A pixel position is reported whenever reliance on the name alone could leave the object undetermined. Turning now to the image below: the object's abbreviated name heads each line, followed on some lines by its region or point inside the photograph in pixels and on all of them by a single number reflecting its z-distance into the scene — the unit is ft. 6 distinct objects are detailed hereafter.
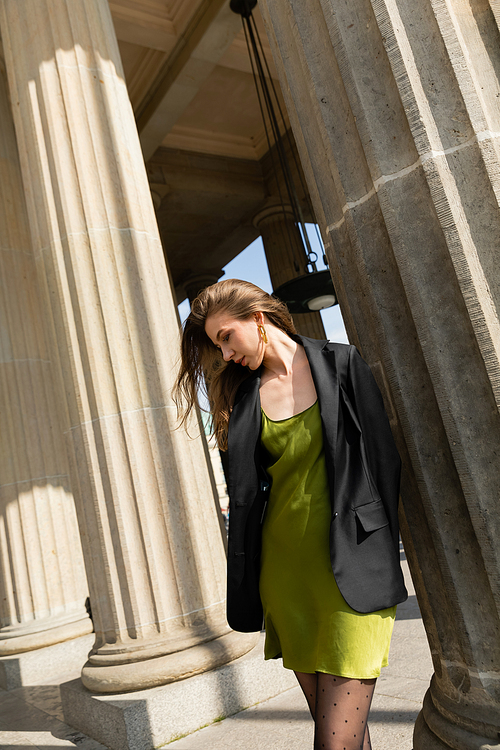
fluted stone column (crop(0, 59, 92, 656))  23.27
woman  6.64
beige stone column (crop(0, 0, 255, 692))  15.07
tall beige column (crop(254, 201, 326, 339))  55.72
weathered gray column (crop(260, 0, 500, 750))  6.61
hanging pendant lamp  30.04
